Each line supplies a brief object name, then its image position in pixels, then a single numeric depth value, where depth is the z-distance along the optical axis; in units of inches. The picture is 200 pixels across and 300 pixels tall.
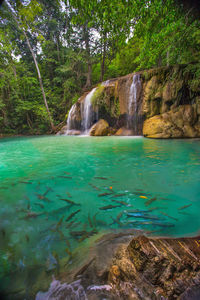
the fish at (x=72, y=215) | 65.1
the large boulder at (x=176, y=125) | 321.1
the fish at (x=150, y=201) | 77.6
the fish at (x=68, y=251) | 47.1
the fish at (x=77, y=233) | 55.4
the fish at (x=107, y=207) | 73.8
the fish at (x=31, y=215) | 67.1
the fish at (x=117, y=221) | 62.1
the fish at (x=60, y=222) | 61.2
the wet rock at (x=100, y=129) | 450.3
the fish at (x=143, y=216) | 64.9
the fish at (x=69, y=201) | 78.7
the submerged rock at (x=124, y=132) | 438.1
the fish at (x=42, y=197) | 83.1
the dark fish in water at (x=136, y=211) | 70.3
